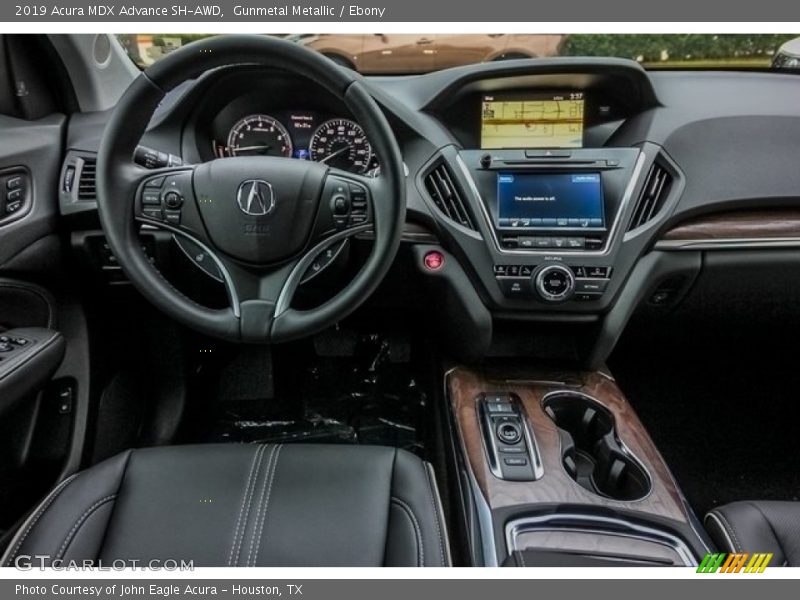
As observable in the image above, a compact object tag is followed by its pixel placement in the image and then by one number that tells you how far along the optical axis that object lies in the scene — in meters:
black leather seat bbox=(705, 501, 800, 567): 1.15
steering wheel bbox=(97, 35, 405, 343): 1.17
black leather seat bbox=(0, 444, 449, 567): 1.09
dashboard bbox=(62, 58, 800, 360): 1.53
